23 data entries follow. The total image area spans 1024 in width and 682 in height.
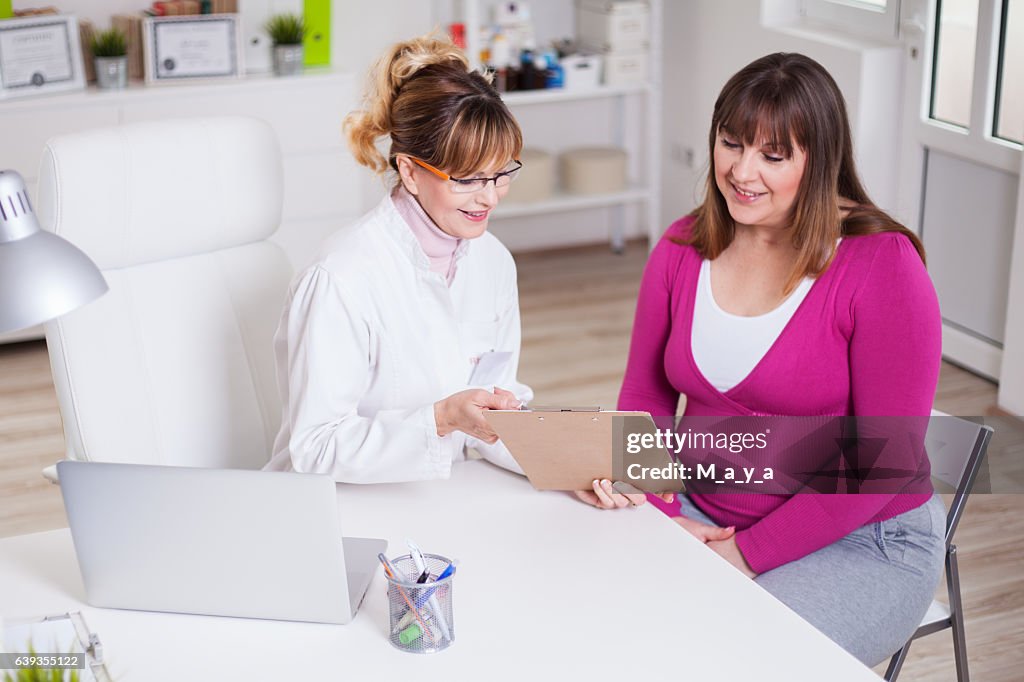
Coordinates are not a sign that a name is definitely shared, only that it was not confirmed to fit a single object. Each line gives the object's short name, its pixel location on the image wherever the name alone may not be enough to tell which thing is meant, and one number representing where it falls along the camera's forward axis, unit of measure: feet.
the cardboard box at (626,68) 15.94
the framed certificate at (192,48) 13.98
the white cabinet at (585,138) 16.05
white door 12.04
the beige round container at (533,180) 15.87
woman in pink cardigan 6.10
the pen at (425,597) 4.64
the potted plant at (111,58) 13.70
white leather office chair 6.51
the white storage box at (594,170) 16.30
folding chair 6.12
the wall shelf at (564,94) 15.52
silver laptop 4.68
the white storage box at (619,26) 15.74
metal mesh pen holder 4.65
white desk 4.62
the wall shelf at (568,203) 15.80
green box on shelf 14.76
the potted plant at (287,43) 14.46
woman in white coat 5.88
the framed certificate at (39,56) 13.33
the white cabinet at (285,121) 13.28
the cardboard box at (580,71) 15.78
